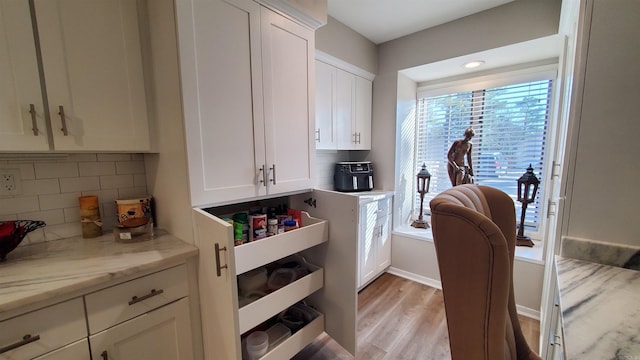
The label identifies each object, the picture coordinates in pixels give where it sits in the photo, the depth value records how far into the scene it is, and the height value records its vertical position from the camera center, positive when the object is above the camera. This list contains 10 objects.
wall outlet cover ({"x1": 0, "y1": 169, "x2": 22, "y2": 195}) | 1.12 -0.12
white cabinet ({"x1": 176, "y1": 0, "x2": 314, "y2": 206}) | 1.10 +0.28
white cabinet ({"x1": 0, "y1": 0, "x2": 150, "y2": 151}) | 0.97 +0.33
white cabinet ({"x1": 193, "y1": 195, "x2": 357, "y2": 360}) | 1.00 -0.70
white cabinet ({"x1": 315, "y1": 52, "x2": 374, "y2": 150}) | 2.17 +0.45
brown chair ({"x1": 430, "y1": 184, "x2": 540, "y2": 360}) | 0.61 -0.32
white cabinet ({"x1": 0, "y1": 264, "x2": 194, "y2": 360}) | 0.81 -0.63
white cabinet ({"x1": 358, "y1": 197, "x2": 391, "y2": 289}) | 2.29 -0.84
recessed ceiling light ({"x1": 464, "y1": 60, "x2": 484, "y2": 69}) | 2.28 +0.81
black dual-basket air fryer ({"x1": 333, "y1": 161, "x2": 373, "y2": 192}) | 2.51 -0.24
